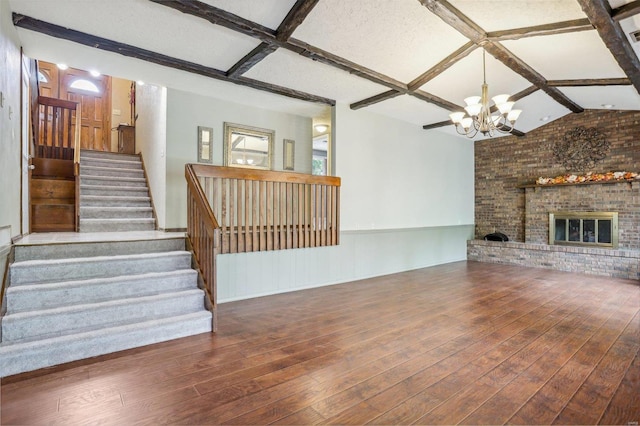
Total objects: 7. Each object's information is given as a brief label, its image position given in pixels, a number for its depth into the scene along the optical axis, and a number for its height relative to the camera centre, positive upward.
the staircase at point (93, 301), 2.56 -0.89
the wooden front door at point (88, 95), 8.37 +2.98
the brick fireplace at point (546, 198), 6.16 +0.29
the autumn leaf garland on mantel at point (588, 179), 6.11 +0.67
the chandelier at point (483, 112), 4.00 +1.27
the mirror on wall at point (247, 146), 5.43 +1.09
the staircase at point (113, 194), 4.98 +0.23
